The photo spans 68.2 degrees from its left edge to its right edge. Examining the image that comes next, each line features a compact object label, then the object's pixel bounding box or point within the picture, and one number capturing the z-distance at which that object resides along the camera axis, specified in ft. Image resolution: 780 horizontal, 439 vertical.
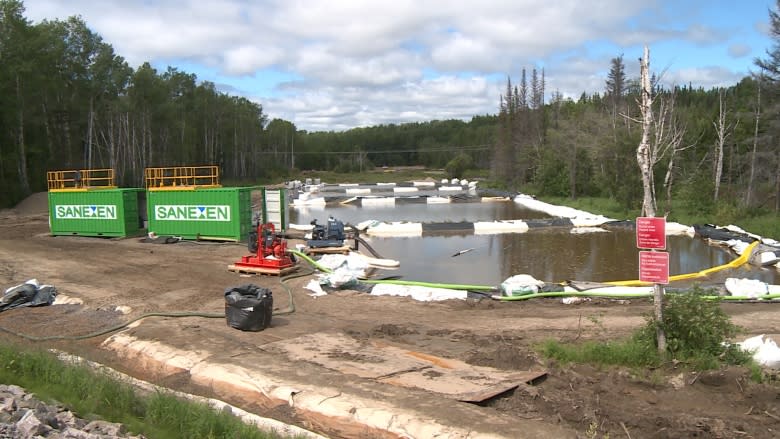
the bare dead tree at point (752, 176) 98.35
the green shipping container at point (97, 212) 78.33
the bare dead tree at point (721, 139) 109.46
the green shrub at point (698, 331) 24.29
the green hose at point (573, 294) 41.63
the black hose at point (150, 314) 33.78
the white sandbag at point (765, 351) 24.13
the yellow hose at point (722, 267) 45.68
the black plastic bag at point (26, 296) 41.37
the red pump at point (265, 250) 52.16
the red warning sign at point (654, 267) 23.43
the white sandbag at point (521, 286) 42.55
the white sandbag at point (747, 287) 41.03
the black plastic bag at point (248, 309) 33.24
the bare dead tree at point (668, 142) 97.81
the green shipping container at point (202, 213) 69.87
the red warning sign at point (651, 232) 23.35
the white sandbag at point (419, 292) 42.98
